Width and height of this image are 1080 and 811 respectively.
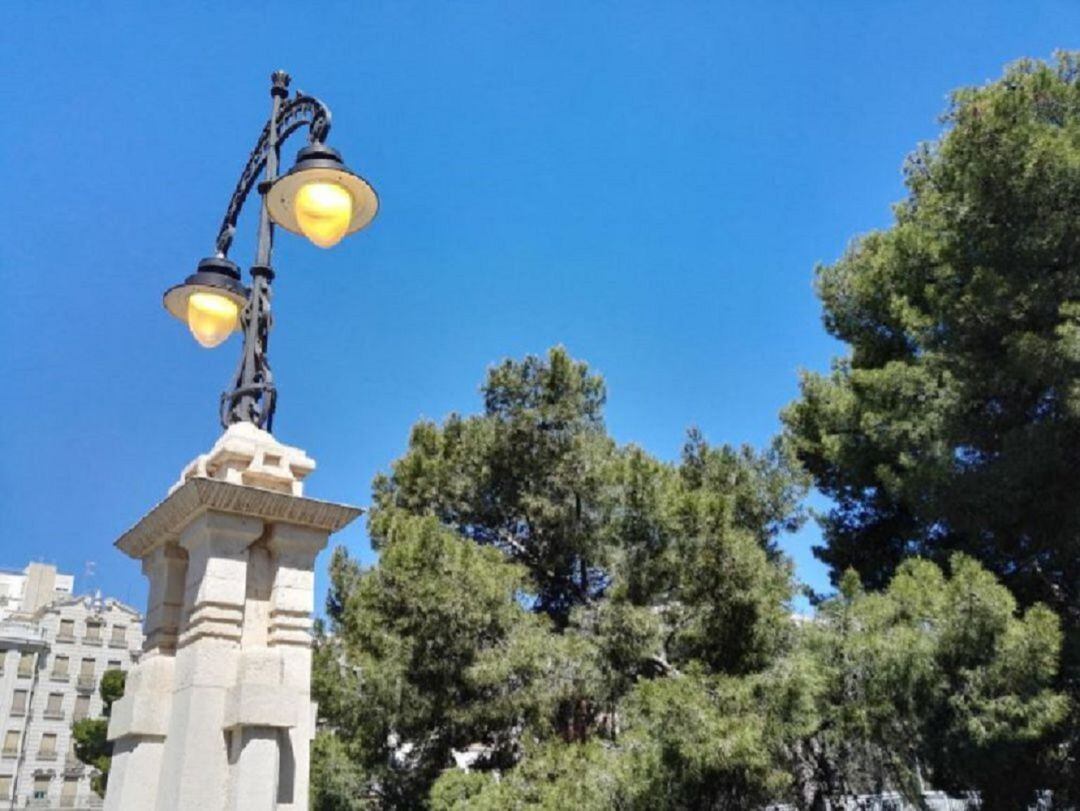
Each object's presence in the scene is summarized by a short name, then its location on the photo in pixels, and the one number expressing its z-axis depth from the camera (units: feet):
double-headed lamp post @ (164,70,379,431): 11.29
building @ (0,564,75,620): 128.47
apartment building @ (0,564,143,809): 109.50
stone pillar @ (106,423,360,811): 9.93
